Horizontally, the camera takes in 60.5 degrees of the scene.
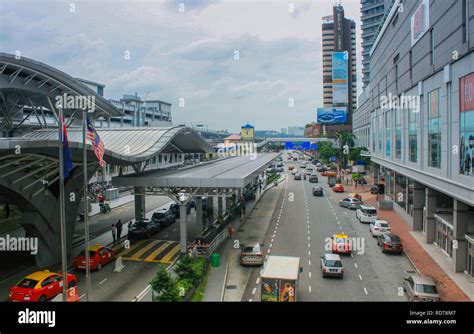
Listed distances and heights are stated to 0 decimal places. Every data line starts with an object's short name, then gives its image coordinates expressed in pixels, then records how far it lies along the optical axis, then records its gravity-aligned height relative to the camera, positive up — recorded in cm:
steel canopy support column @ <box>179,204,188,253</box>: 2209 -449
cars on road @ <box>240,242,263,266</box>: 2014 -538
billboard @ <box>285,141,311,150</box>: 10384 +70
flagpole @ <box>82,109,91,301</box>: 1274 -233
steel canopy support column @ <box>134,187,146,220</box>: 2832 -394
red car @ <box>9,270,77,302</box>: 1469 -506
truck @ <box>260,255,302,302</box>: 1395 -477
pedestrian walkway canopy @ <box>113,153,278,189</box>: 2156 -159
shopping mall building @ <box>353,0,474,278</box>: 1720 +153
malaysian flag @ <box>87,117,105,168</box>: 1445 +40
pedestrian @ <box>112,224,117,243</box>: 2523 -516
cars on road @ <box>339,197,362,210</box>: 3837 -539
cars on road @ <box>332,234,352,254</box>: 2234 -544
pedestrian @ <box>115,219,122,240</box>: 2604 -507
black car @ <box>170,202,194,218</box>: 3391 -505
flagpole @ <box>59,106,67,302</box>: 1164 -91
